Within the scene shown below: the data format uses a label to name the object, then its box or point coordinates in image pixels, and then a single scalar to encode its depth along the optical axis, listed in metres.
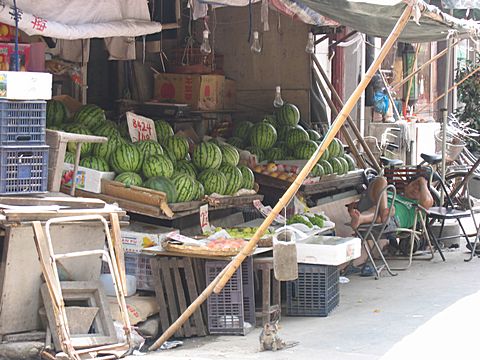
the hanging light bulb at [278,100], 11.95
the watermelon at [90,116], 9.27
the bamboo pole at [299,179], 6.97
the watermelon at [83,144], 8.75
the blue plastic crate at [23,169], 7.00
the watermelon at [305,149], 11.38
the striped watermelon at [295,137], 11.59
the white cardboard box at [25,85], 6.98
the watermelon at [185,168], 9.39
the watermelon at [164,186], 8.73
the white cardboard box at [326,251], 8.62
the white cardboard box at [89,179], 8.64
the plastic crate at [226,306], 8.15
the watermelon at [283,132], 11.74
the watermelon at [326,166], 11.41
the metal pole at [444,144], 12.17
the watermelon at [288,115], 11.91
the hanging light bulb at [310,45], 11.99
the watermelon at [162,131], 9.89
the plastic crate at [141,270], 8.50
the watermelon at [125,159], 8.88
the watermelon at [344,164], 11.87
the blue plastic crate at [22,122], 7.00
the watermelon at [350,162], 12.26
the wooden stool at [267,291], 8.34
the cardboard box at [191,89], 11.57
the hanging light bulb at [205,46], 10.20
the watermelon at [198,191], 9.09
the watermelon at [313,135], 11.85
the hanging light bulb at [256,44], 10.42
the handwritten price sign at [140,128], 9.50
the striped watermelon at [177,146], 9.69
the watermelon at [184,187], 8.90
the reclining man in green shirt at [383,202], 10.70
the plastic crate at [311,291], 8.80
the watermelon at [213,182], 9.39
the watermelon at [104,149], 8.97
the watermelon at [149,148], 9.14
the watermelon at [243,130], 11.56
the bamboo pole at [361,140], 13.17
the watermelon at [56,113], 9.15
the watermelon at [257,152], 11.15
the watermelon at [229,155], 10.02
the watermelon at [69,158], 8.52
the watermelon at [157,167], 8.94
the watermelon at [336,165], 11.65
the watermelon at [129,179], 8.69
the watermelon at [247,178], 9.89
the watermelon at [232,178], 9.58
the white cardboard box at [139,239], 8.59
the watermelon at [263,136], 11.41
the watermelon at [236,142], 11.32
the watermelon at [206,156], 9.70
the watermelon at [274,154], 11.38
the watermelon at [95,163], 8.77
